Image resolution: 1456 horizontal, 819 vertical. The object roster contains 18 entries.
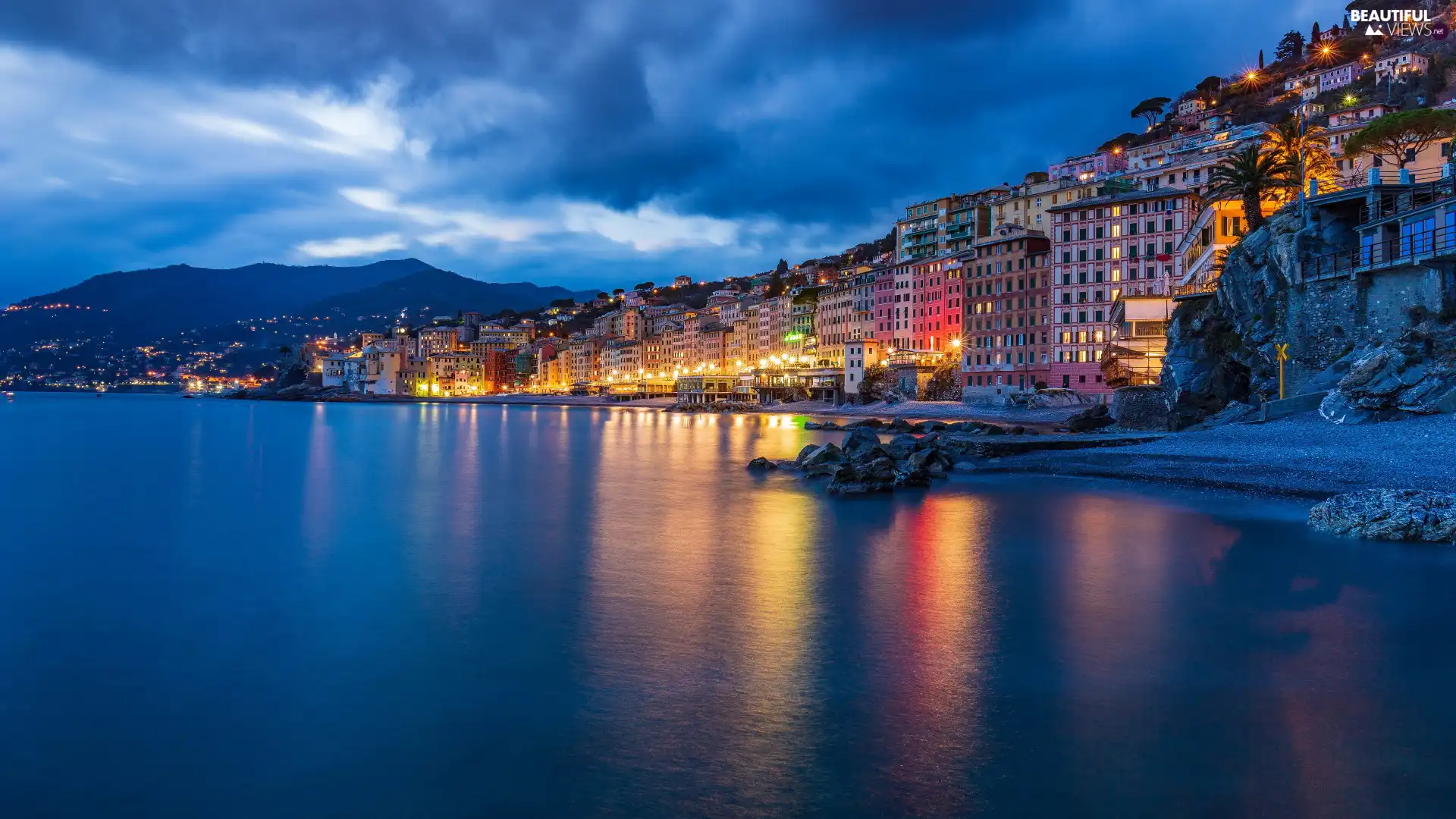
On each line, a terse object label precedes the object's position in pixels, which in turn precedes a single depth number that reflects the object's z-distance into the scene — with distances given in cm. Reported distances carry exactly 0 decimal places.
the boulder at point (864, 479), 2820
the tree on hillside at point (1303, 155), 4750
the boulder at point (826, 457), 3406
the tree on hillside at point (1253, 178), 4684
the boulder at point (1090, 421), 4897
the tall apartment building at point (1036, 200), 9488
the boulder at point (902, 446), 3509
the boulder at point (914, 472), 2922
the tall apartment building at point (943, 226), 10881
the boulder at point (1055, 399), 7512
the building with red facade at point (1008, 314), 8544
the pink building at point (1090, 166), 11112
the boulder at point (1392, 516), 1734
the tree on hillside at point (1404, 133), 4716
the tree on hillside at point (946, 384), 9400
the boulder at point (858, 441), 3647
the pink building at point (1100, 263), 7694
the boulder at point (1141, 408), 4384
